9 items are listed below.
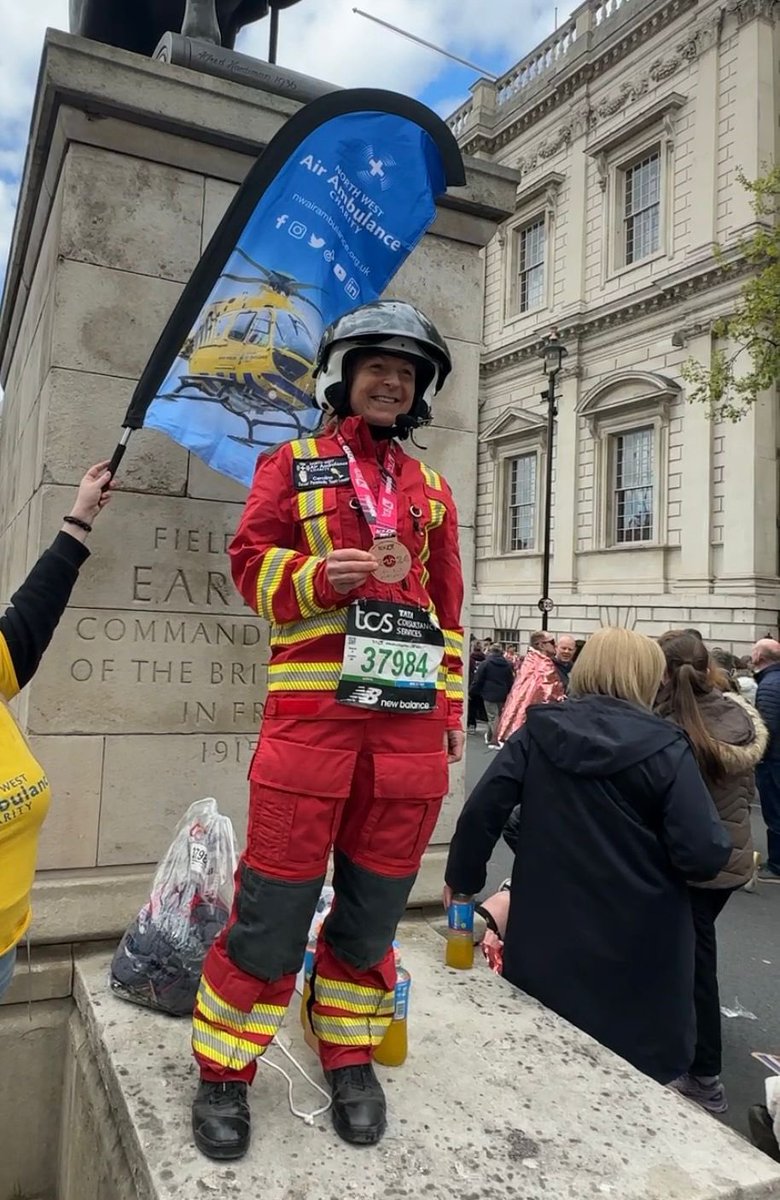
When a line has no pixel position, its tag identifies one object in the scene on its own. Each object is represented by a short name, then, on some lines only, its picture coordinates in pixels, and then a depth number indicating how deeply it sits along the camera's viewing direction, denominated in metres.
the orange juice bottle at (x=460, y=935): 3.30
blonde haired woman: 2.98
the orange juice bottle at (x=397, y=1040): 2.70
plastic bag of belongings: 2.91
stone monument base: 2.15
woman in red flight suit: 2.24
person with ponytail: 3.95
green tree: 13.77
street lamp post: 19.75
